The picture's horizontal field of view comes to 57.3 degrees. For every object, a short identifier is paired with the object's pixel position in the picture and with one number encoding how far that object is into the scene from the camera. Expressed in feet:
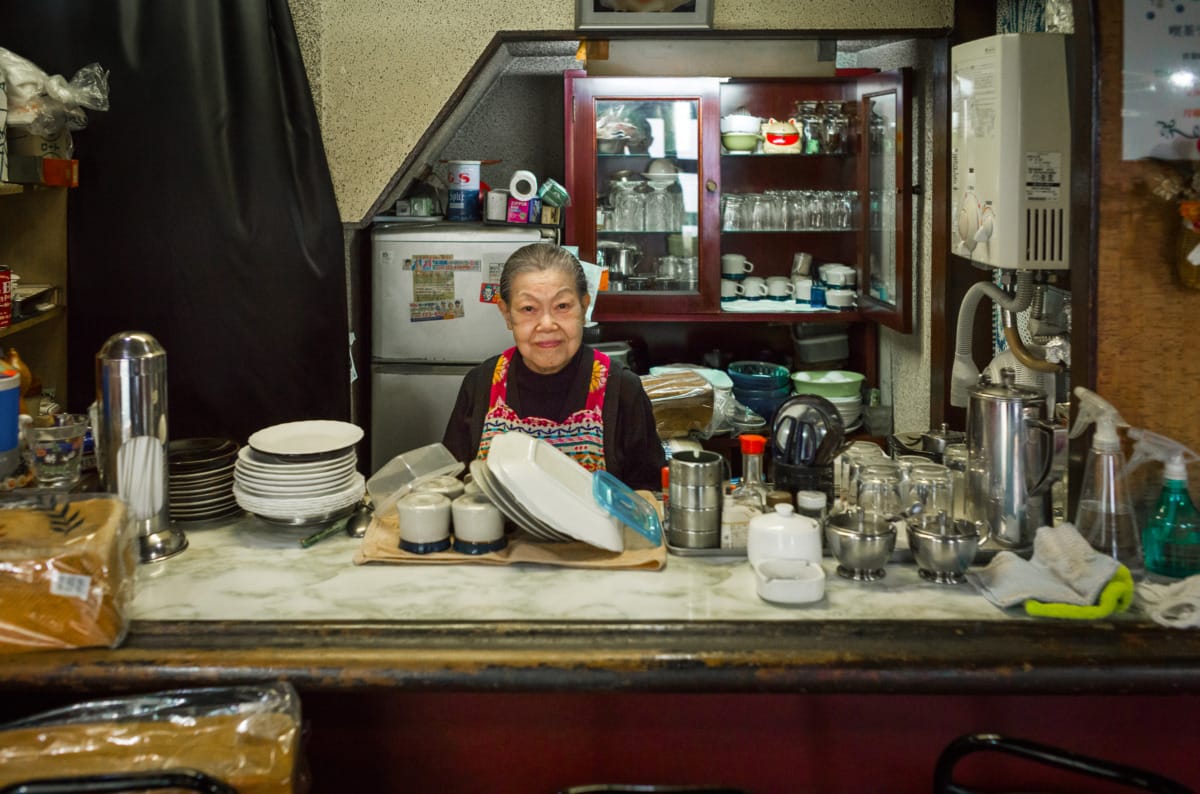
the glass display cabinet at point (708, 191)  15.79
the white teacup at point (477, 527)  6.86
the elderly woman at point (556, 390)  9.90
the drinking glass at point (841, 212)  16.62
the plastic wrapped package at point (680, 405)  14.94
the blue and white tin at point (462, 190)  15.75
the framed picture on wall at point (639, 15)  12.42
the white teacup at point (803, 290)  16.61
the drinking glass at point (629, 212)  16.52
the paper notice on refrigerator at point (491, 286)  14.93
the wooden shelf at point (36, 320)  9.92
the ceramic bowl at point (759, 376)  16.57
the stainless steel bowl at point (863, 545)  6.45
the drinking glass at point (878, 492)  6.91
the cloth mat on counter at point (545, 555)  6.73
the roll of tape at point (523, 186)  15.55
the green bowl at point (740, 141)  16.17
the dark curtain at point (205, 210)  11.59
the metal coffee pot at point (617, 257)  16.62
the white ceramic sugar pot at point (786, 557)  6.11
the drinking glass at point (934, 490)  6.84
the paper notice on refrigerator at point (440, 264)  14.93
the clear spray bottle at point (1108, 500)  6.55
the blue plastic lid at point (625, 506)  6.84
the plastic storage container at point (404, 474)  7.61
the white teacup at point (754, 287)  16.62
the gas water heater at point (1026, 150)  9.61
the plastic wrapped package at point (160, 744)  4.91
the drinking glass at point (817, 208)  16.70
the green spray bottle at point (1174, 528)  6.42
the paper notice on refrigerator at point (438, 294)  14.98
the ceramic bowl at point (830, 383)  16.35
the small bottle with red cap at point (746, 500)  7.00
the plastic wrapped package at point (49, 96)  9.93
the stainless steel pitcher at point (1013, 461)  6.86
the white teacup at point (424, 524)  6.86
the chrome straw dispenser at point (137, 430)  6.72
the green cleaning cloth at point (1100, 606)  5.90
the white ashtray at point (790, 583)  6.10
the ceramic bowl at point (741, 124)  16.14
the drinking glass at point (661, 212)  16.55
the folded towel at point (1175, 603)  5.80
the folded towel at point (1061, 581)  5.94
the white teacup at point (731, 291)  16.71
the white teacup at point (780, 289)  16.78
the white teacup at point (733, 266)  16.94
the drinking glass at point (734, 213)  16.80
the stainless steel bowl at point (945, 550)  6.43
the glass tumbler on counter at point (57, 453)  7.59
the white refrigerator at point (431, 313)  14.94
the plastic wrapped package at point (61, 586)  5.47
